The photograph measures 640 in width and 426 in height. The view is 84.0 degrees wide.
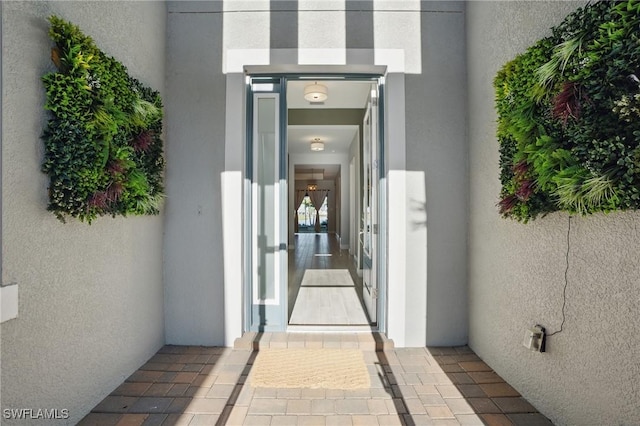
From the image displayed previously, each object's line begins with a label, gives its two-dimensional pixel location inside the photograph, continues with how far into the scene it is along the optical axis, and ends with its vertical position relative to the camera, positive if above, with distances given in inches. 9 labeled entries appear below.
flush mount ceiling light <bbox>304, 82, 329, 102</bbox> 172.7 +59.0
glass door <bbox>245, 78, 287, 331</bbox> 124.3 +2.6
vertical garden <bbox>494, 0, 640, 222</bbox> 52.7 +16.6
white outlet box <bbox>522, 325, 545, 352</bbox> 77.9 -28.3
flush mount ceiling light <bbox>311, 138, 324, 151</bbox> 312.4 +60.1
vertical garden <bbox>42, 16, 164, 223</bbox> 67.7 +16.9
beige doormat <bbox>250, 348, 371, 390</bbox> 92.6 -44.5
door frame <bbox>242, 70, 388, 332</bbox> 122.1 +9.4
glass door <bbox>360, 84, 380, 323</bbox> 131.3 +4.3
